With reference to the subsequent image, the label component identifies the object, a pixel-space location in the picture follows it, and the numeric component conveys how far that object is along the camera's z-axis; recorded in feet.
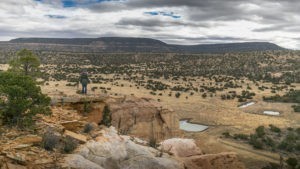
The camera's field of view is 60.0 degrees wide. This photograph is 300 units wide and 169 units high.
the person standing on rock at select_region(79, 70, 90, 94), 60.35
